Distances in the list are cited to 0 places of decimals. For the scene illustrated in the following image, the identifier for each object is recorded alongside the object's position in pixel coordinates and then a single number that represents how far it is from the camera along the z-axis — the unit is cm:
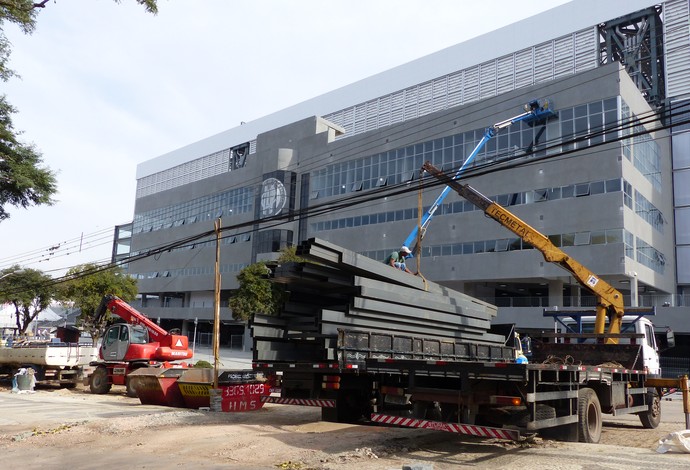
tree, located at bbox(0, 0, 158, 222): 1934
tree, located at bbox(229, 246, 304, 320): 4072
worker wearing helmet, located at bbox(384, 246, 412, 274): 1695
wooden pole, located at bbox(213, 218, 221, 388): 1614
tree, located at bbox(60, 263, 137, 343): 3809
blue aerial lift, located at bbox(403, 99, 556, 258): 4272
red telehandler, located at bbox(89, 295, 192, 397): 2258
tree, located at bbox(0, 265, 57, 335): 4650
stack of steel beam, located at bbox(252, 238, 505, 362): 1168
